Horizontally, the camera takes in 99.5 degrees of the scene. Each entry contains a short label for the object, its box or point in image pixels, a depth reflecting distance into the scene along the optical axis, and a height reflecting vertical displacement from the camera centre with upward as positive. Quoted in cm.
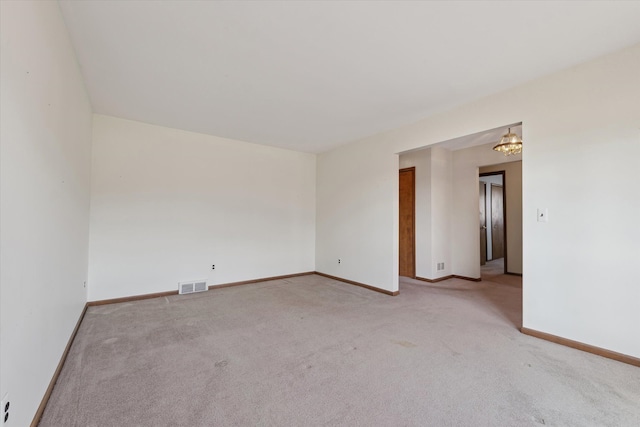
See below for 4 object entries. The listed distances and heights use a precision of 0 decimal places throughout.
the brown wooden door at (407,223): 523 -8
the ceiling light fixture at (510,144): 342 +97
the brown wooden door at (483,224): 669 -12
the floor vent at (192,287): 406 -106
